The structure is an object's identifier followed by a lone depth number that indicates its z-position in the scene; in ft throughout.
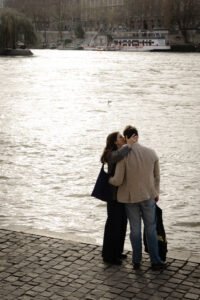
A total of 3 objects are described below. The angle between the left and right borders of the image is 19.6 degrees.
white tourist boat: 329.93
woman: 20.80
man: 20.43
